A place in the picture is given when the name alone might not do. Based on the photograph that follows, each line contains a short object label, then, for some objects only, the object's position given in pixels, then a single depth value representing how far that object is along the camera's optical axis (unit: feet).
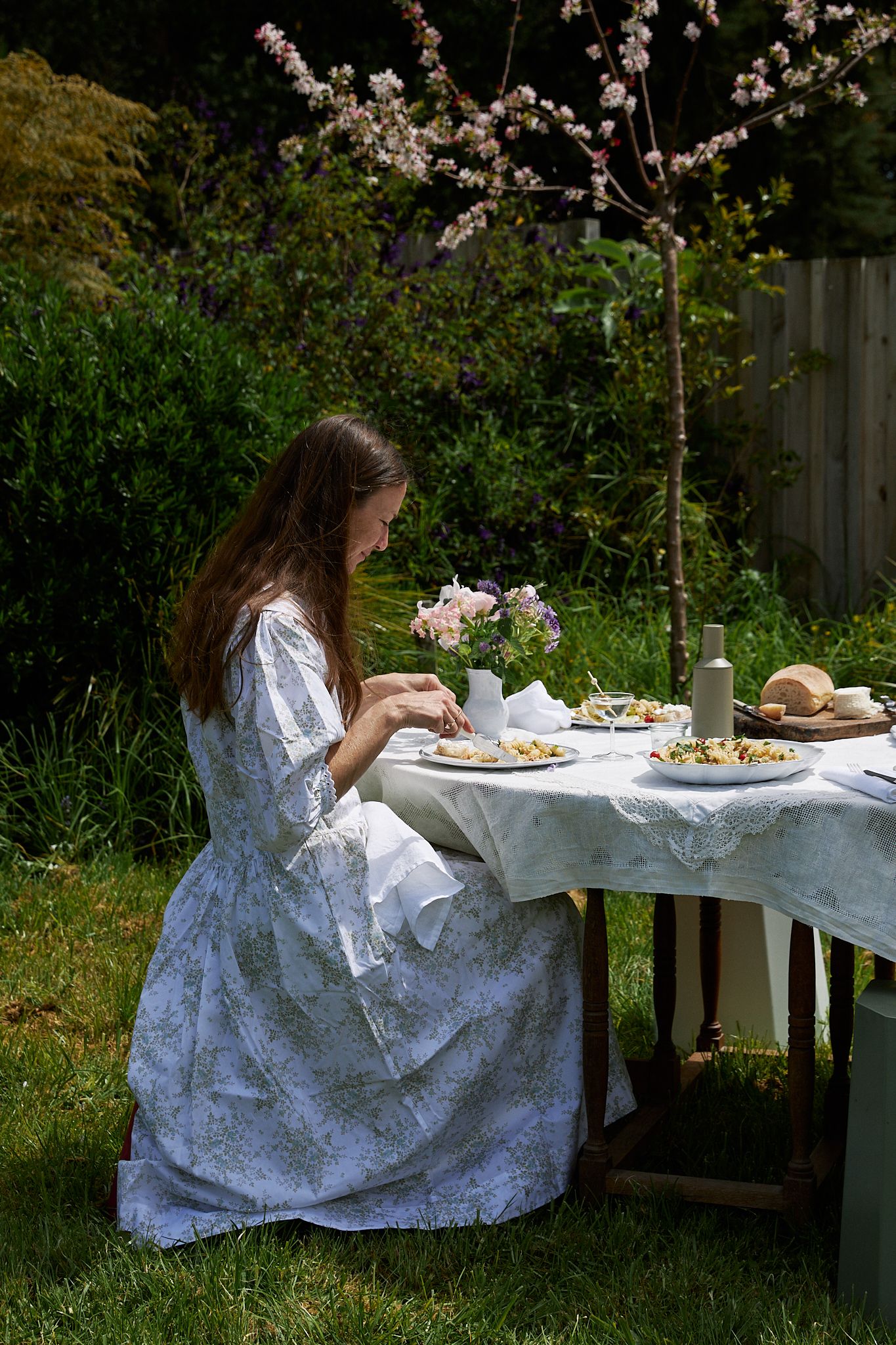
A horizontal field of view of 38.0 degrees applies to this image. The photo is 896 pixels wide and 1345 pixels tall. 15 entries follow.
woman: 7.98
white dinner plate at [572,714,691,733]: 9.64
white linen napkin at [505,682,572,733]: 9.70
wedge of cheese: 9.01
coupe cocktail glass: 8.90
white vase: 9.16
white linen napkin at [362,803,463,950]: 8.07
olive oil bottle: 8.37
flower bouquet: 9.21
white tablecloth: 7.07
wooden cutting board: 8.75
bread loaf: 9.14
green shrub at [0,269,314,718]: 15.03
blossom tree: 14.17
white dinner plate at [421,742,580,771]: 8.29
